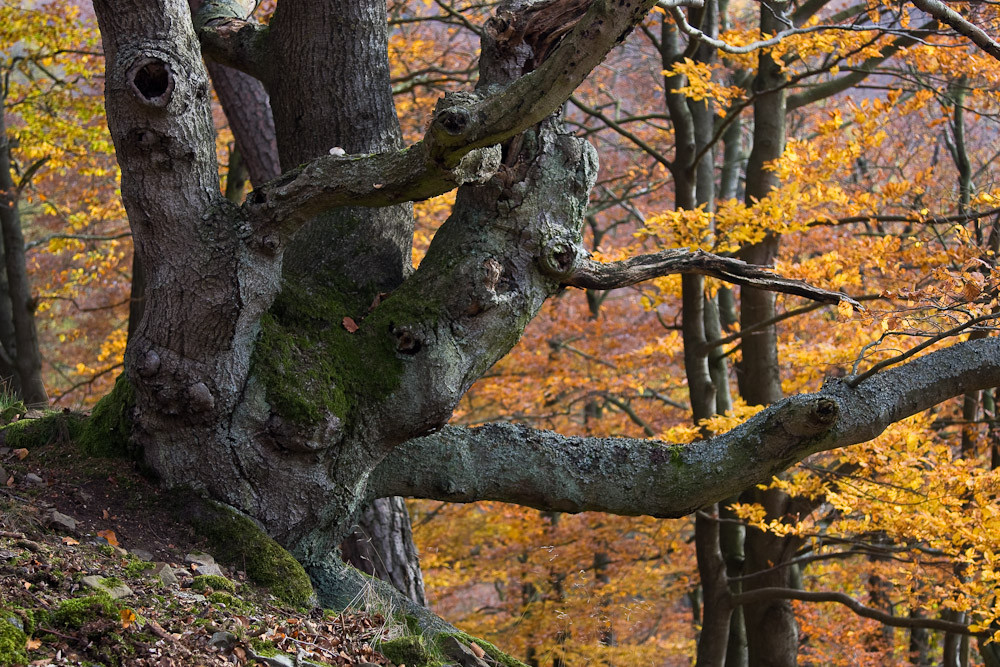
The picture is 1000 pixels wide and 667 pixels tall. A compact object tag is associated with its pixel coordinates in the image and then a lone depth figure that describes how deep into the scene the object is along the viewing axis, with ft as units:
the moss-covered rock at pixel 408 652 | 22.07
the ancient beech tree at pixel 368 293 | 23.26
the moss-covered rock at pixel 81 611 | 17.06
